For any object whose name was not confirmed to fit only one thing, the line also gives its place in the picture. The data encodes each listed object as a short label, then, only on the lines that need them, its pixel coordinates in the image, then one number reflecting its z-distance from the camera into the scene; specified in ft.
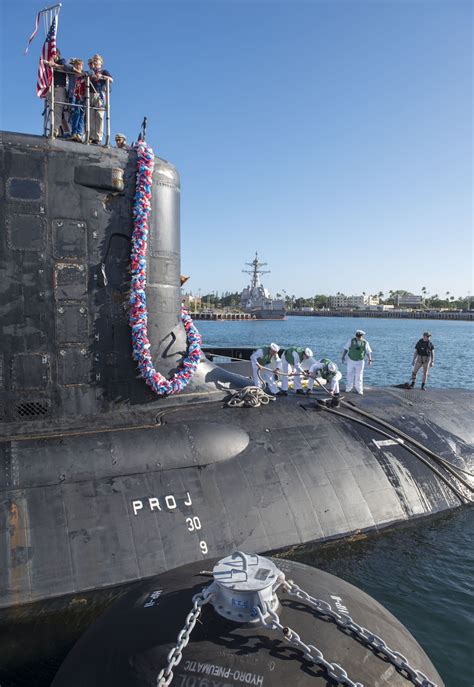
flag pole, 25.57
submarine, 20.97
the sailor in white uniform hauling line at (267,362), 39.11
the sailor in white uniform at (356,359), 43.11
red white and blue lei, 25.39
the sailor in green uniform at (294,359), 41.06
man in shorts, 51.26
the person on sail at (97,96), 26.78
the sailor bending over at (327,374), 38.32
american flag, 25.43
